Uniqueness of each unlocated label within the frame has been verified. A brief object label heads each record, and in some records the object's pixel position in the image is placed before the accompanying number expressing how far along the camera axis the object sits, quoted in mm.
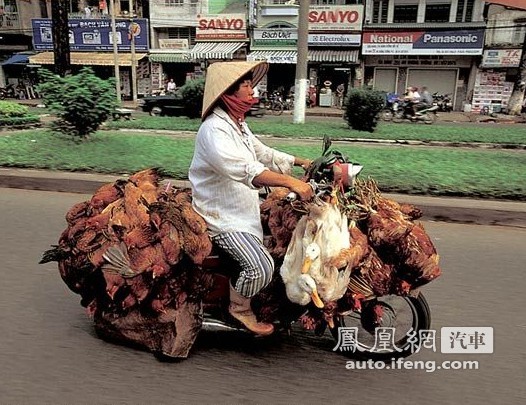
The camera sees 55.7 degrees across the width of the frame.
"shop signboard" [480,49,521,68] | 24609
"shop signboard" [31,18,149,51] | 30391
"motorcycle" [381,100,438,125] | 18703
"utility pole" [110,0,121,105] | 26827
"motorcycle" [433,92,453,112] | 25938
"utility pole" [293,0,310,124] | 14961
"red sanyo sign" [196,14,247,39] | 28531
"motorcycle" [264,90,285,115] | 24469
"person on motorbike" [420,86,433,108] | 18734
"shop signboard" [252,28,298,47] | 27688
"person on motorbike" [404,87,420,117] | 18656
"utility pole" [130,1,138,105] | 28900
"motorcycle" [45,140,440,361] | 2551
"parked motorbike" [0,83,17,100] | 31844
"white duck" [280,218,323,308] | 2467
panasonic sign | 25062
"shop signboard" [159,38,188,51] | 30000
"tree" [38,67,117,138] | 8672
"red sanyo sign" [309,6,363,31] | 26858
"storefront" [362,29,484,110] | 25422
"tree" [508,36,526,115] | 21480
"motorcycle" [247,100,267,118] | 21697
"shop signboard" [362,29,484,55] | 25078
